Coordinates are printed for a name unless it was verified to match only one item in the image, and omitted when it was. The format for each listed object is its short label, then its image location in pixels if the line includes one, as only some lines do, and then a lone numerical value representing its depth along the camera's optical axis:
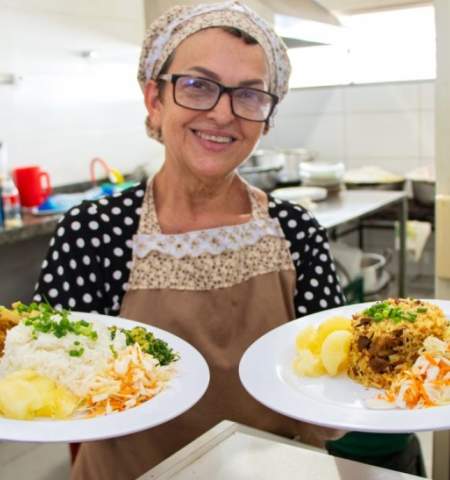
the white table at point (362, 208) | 3.28
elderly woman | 1.29
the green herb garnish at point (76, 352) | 0.95
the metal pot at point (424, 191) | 4.45
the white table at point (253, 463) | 0.93
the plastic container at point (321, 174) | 3.85
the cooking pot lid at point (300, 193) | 3.44
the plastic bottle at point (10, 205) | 2.87
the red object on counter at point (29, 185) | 3.21
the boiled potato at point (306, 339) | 1.04
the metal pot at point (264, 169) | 3.69
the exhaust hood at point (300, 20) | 1.95
